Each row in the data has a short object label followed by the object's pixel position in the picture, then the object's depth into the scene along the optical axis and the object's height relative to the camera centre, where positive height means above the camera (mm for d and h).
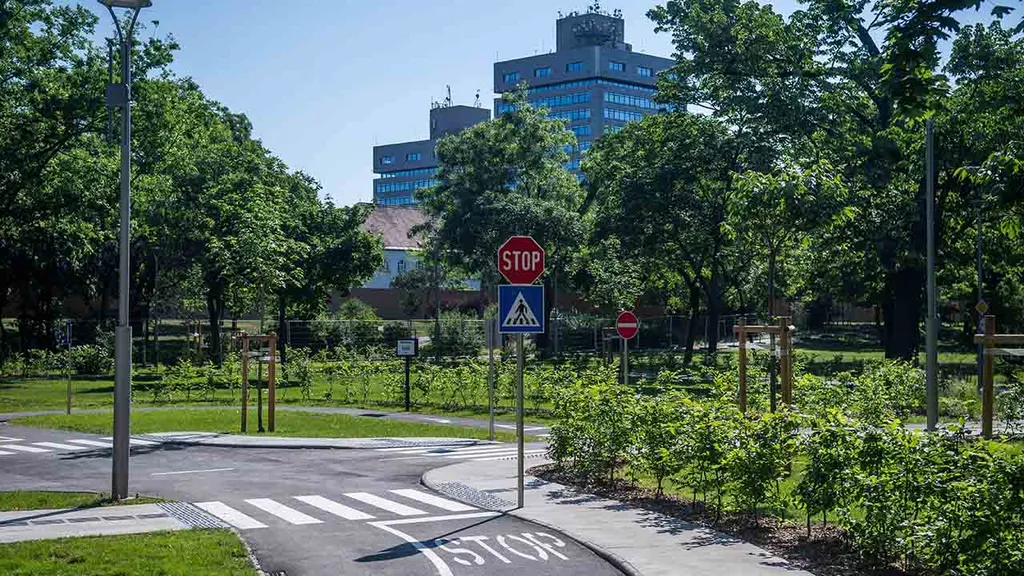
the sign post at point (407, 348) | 31094 -925
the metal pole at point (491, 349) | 22988 -686
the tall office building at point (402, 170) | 188375 +25775
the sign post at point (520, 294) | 14008 +292
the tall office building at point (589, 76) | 163500 +36913
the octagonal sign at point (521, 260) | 14672 +766
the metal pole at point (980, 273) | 35369 +1844
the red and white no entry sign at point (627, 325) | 21109 -153
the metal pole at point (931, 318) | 18281 +12
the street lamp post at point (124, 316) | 13969 -29
